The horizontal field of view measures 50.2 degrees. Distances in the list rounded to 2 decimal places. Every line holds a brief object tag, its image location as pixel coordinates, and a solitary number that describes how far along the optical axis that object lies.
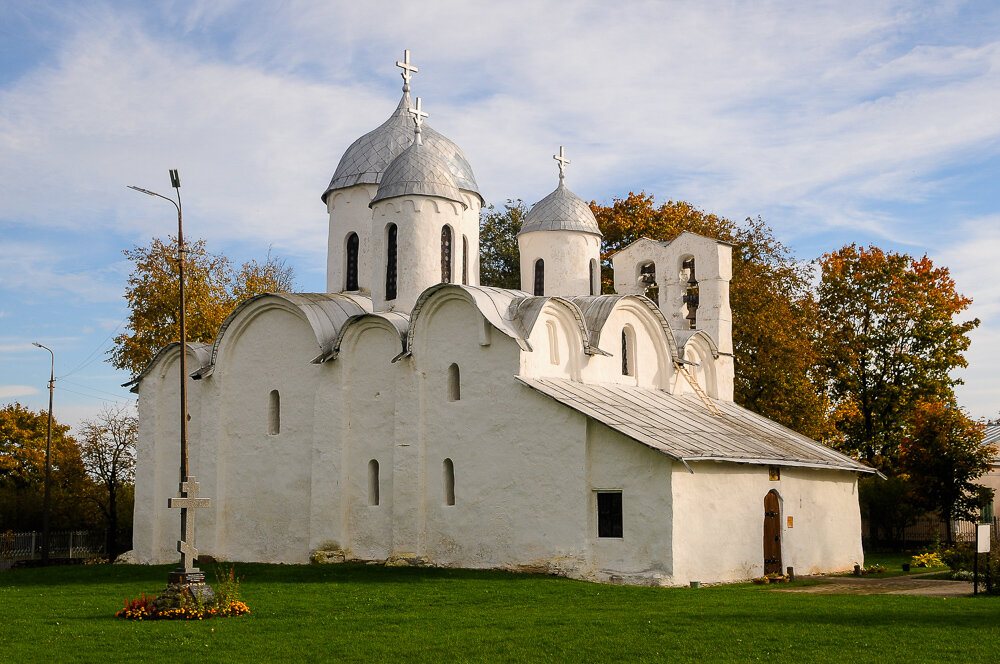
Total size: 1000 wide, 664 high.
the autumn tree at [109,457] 34.56
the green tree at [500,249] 40.12
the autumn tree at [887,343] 33.38
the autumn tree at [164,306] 31.86
